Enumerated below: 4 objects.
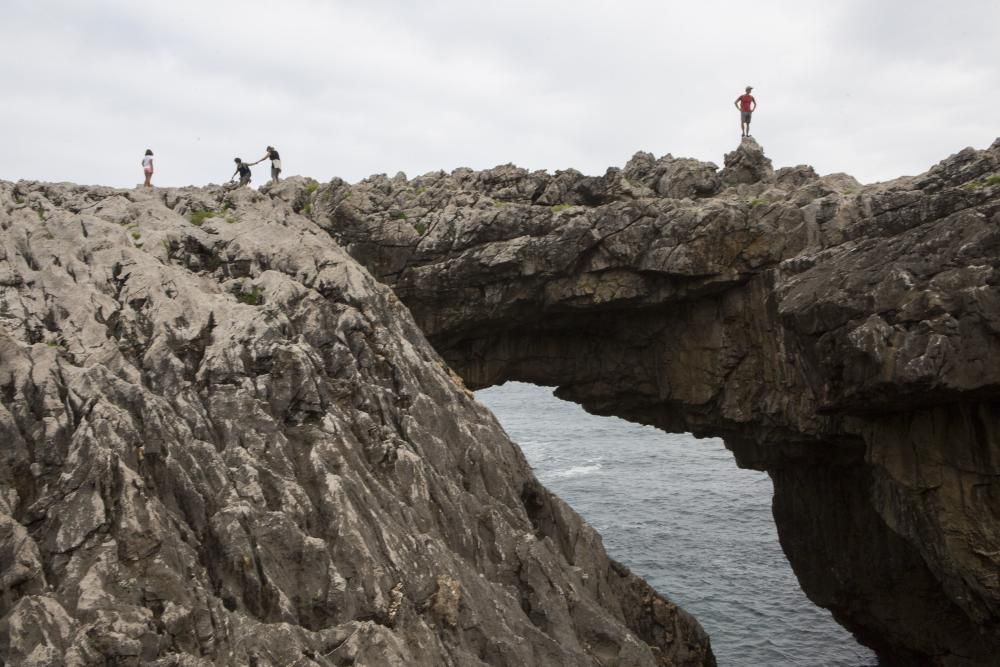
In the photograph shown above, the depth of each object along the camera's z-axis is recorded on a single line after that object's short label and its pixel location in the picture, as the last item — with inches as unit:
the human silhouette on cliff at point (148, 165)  1638.2
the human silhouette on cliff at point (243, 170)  1691.7
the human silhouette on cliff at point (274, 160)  1829.5
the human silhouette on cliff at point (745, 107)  1861.5
